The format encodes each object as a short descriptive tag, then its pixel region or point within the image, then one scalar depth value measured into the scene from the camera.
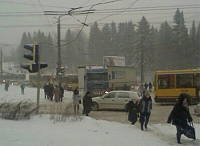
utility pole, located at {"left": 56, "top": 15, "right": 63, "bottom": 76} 28.50
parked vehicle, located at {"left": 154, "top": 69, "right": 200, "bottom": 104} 22.59
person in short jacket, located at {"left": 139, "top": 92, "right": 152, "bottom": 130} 11.30
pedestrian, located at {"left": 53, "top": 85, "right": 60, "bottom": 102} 25.54
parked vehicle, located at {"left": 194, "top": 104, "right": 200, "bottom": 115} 16.44
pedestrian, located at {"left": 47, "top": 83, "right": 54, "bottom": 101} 27.33
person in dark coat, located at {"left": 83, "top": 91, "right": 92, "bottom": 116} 15.71
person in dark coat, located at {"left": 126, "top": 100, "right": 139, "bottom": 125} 12.72
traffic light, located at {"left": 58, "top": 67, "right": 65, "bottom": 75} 28.42
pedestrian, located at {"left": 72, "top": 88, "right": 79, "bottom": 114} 17.53
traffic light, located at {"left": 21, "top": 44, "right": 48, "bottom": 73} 12.52
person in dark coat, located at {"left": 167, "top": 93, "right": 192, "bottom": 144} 8.81
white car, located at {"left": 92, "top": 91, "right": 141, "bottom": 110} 19.09
